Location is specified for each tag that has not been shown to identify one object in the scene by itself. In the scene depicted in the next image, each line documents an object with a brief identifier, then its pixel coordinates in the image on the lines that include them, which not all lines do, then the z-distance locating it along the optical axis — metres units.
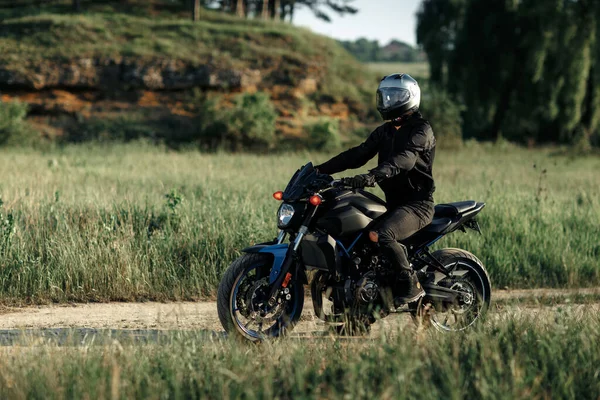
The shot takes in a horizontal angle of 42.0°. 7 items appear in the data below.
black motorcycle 6.27
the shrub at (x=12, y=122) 28.31
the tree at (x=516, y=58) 34.16
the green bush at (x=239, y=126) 29.55
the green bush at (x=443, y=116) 33.44
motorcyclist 6.47
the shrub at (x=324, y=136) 29.66
